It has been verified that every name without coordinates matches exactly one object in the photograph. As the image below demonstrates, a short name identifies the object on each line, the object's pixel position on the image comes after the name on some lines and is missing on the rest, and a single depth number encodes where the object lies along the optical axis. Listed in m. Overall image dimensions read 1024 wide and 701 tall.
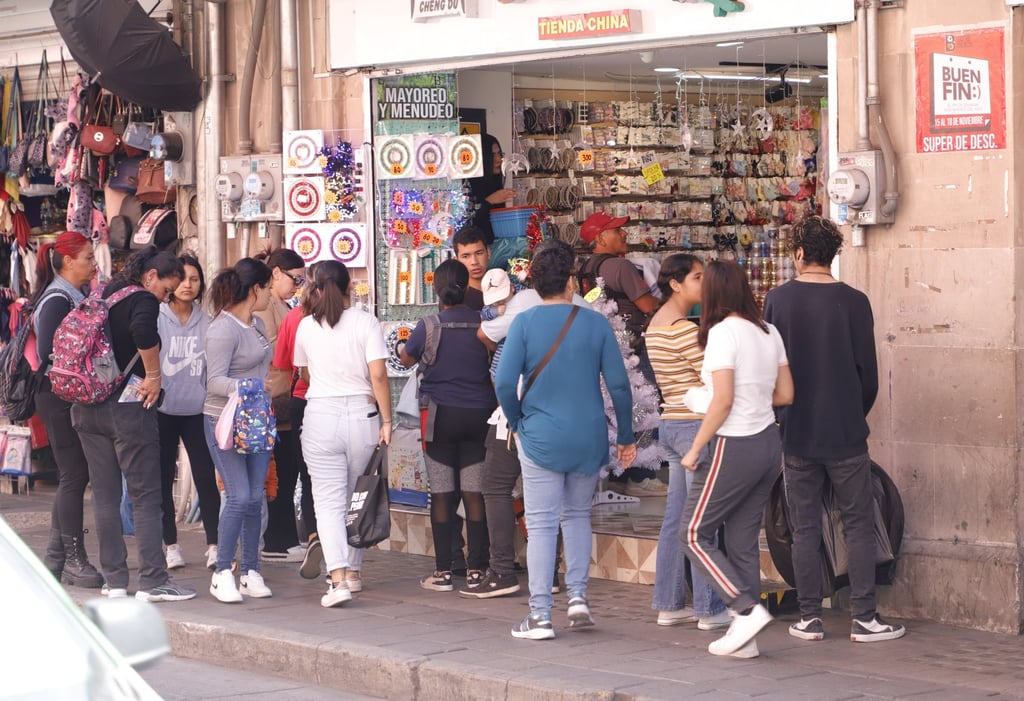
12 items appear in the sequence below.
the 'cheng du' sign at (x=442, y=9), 10.41
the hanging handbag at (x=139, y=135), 12.38
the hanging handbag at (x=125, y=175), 12.84
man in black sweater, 7.73
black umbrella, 11.16
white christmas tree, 10.91
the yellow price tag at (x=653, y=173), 13.82
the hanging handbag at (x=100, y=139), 12.55
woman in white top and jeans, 8.72
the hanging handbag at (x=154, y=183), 12.57
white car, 3.20
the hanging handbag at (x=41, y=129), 13.44
